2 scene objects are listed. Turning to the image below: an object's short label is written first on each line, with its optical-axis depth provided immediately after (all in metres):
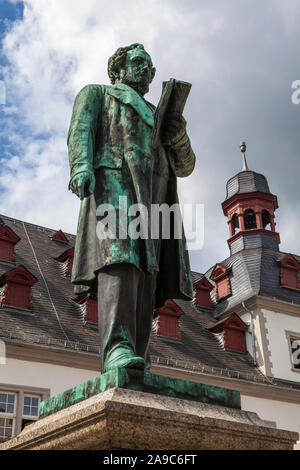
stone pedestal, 2.80
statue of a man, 3.57
